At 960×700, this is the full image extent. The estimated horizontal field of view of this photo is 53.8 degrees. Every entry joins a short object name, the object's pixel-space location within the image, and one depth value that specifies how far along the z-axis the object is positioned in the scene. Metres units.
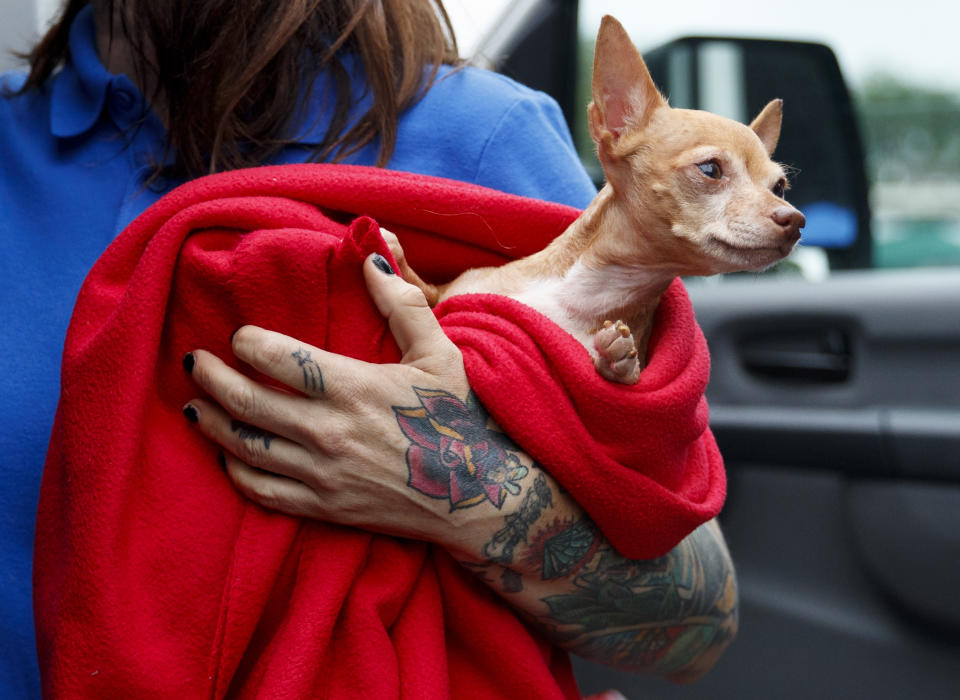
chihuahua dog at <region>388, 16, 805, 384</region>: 1.08
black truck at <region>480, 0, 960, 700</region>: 2.20
